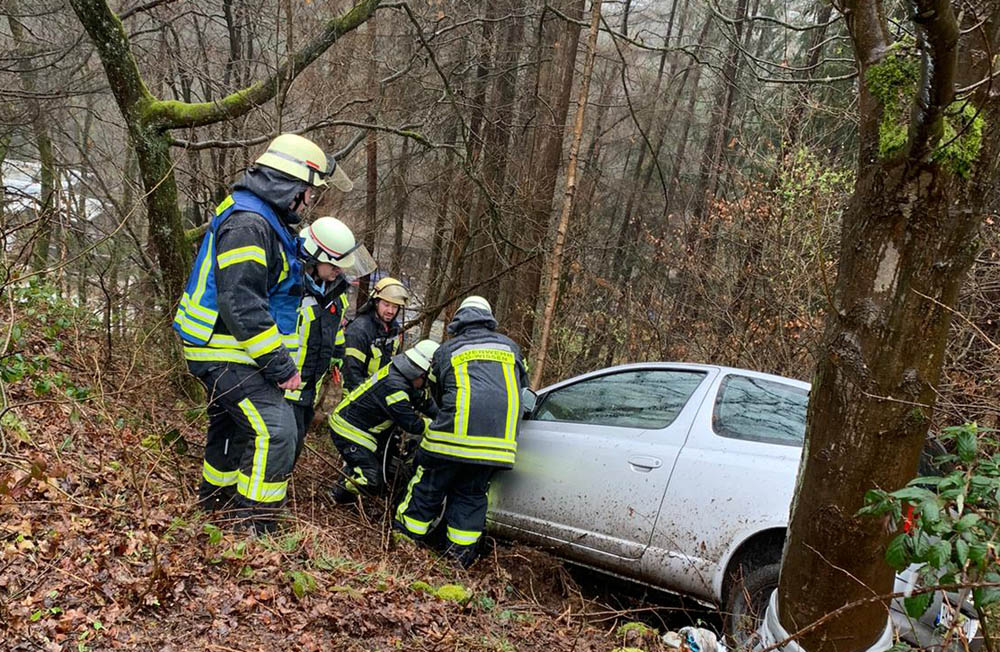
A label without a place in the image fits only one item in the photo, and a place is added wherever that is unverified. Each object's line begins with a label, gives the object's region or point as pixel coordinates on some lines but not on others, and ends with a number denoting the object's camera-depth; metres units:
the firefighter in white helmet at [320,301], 4.34
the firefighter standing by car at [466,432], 4.24
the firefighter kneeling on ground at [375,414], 4.75
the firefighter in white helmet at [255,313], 3.50
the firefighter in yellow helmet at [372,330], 5.64
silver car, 3.45
